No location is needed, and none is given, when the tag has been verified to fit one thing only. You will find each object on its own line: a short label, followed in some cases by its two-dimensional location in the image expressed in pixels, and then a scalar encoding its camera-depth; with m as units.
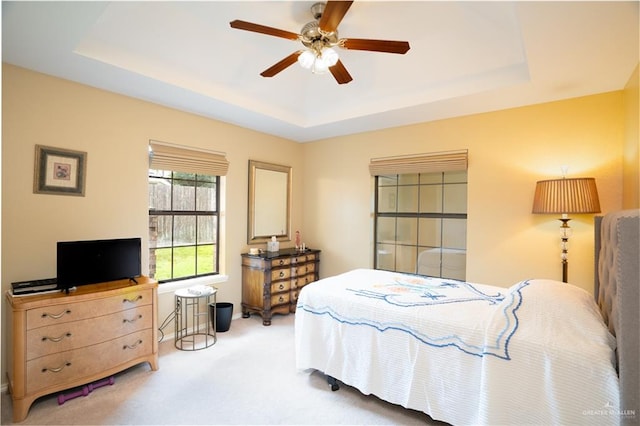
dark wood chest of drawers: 3.87
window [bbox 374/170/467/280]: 3.72
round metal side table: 3.23
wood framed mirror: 4.22
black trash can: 3.58
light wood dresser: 2.14
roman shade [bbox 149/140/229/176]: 3.26
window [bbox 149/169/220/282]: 3.43
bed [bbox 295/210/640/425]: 1.46
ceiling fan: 1.92
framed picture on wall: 2.58
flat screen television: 2.43
